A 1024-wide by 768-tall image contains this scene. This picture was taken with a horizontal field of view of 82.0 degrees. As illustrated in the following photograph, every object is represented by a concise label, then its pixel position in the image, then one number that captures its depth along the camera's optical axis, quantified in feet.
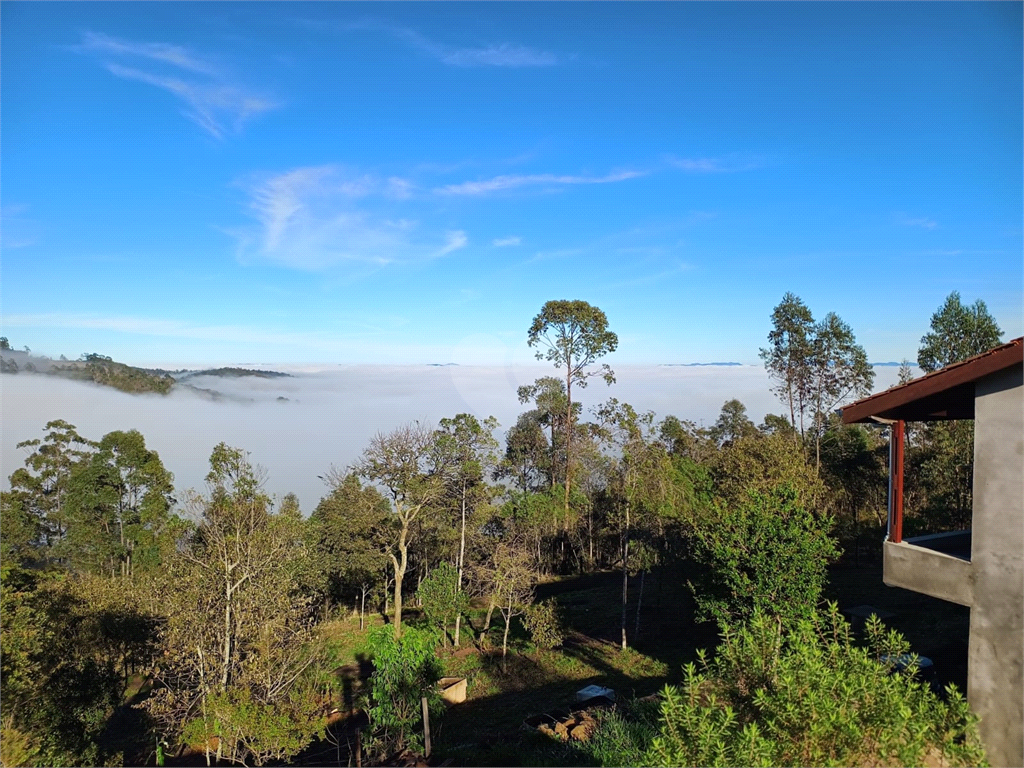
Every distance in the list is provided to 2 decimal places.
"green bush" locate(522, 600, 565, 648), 57.00
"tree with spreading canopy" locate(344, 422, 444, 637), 58.18
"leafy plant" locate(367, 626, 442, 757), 32.42
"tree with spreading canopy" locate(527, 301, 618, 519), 96.53
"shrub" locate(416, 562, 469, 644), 61.77
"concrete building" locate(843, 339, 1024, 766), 18.81
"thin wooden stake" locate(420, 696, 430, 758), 31.48
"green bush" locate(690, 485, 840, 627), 36.40
